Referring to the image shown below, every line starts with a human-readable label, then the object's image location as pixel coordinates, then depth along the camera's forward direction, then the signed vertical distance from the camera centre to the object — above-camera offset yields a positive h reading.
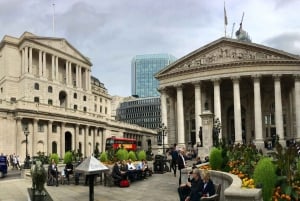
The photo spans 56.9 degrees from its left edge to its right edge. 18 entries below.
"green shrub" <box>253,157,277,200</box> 7.47 -1.53
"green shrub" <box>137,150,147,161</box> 28.72 -3.40
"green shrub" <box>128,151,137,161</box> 25.91 -3.11
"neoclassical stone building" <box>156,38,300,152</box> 44.88 +5.73
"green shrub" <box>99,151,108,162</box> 24.61 -3.09
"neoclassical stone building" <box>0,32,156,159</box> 44.00 +5.21
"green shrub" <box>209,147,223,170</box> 13.70 -1.90
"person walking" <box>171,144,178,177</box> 19.20 -2.36
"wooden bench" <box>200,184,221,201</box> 8.48 -2.34
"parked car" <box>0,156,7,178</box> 26.94 -4.14
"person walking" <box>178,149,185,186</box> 16.04 -2.37
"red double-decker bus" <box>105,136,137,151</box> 45.58 -3.31
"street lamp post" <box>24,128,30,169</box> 31.51 -4.61
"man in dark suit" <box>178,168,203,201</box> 8.87 -2.08
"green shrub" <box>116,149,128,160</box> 24.13 -2.80
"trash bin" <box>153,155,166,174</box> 24.38 -3.84
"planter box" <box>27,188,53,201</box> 12.27 -3.28
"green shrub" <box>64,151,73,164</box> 24.71 -3.00
